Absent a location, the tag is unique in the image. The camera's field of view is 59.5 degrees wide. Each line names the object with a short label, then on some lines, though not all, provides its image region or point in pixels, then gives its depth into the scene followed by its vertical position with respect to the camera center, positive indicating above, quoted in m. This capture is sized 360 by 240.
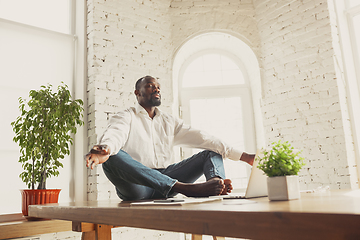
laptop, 1.25 -0.07
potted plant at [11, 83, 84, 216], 2.42 +0.34
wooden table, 0.47 -0.09
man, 1.36 +0.11
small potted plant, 0.92 -0.02
